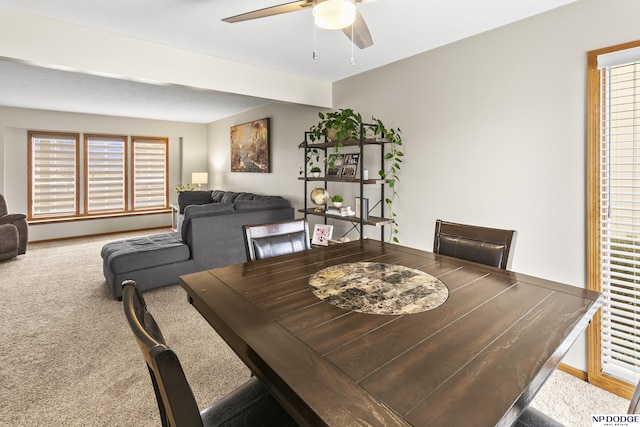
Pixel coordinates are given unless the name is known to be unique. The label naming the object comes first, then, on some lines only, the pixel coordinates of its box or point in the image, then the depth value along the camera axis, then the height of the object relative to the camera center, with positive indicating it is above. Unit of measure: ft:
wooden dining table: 2.30 -1.28
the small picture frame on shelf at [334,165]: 11.94 +1.68
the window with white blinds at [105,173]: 21.29 +2.46
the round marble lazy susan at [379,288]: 3.96 -1.11
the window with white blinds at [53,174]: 19.69 +2.17
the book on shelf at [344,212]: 11.36 -0.08
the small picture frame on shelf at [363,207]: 10.54 +0.09
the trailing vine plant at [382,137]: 10.45 +2.45
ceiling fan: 4.76 +3.37
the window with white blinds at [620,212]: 6.27 -0.04
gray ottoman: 10.76 -1.84
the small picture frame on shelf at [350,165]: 11.68 +1.63
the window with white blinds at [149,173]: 23.06 +2.68
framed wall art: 17.71 +3.73
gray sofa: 11.02 -1.45
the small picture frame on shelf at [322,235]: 12.09 -0.95
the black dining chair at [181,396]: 2.14 -1.39
